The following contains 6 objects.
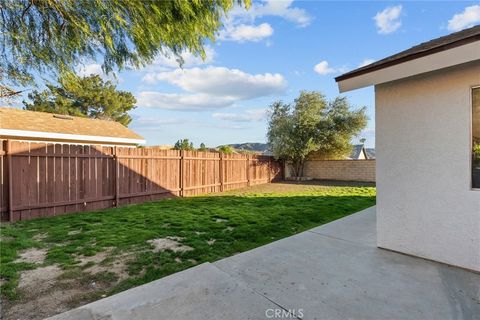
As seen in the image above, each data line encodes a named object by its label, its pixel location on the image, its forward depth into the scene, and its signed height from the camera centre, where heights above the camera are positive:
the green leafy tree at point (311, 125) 15.66 +1.96
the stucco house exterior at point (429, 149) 3.23 +0.10
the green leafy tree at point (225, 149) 16.37 +0.58
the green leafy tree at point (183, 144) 20.75 +1.15
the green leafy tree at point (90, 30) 3.54 +1.89
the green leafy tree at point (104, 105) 21.83 +4.96
